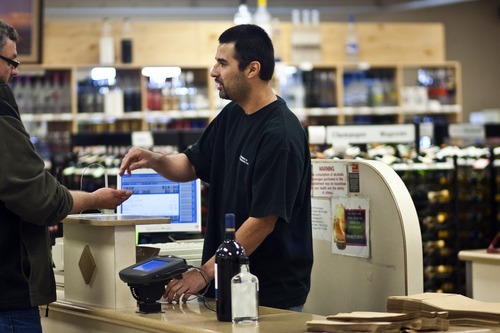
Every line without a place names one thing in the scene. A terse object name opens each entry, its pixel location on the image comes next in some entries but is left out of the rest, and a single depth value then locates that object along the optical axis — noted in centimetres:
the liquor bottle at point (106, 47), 1042
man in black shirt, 333
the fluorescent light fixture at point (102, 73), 1045
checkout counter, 317
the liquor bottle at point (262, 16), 998
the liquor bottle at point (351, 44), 1130
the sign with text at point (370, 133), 639
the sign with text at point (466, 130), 766
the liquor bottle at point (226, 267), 296
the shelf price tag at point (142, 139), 757
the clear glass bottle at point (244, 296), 290
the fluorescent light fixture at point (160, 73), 1059
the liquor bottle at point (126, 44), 1053
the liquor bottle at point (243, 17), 960
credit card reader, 317
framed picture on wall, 852
